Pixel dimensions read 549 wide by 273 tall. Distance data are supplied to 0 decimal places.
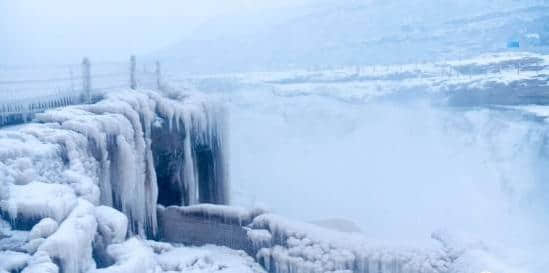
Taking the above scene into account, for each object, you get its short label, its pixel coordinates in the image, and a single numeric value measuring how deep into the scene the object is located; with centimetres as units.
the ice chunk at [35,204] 394
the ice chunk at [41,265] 331
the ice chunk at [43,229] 372
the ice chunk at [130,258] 372
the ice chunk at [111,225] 427
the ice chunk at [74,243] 356
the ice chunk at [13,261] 344
